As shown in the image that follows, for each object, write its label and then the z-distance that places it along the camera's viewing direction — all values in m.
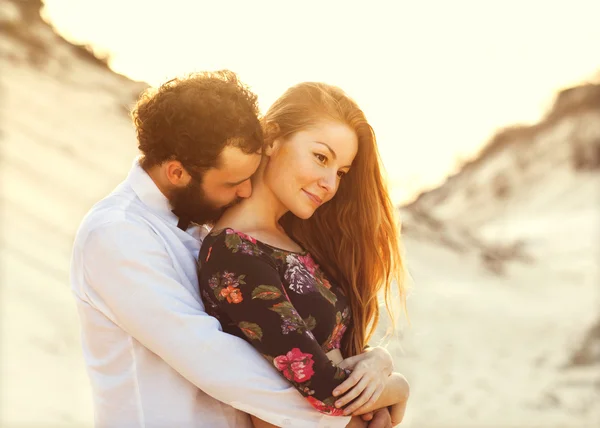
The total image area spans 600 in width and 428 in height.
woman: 2.89
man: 2.84
